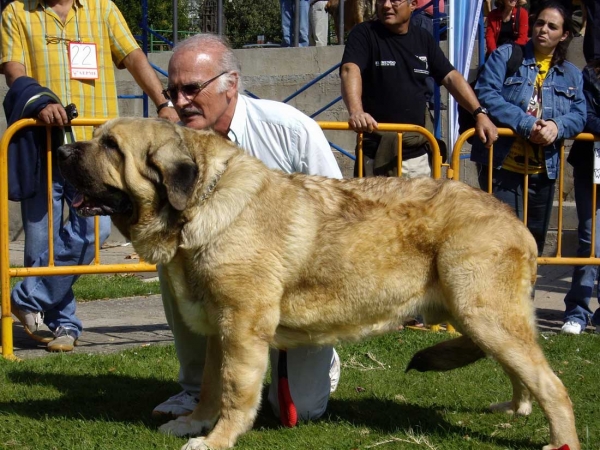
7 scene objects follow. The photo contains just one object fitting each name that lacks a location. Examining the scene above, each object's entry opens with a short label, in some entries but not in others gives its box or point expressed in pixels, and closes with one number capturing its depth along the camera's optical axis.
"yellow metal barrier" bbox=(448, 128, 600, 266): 7.07
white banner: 9.41
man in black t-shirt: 7.24
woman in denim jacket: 7.23
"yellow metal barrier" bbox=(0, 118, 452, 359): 6.18
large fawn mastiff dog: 4.15
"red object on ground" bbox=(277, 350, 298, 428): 4.78
